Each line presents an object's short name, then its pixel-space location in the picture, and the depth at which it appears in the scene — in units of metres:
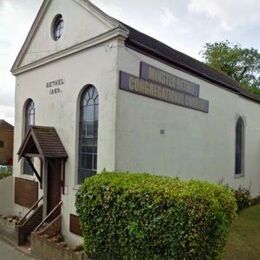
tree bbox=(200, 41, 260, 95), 33.72
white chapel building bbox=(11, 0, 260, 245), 10.26
